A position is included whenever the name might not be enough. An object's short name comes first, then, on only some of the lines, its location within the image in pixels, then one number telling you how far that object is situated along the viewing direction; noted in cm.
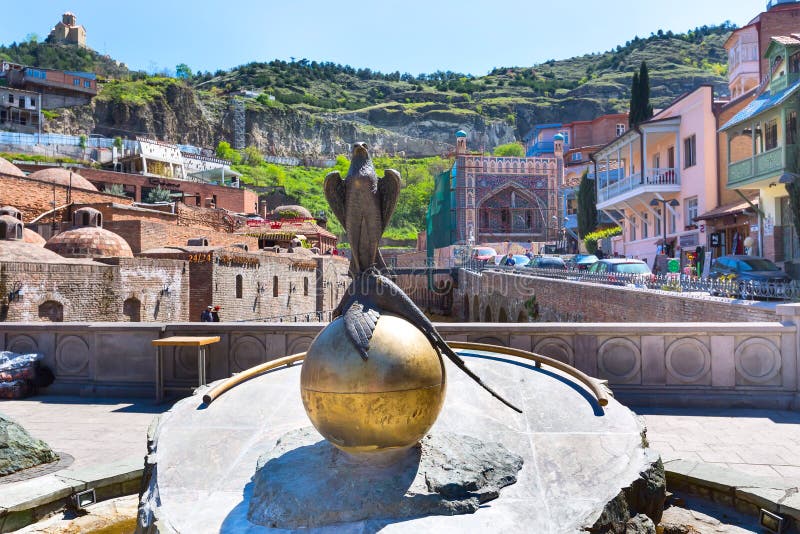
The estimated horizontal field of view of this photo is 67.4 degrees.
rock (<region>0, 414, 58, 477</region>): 555
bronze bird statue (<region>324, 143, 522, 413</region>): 425
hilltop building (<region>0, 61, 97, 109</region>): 7275
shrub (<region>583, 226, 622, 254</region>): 4050
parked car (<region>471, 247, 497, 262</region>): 4165
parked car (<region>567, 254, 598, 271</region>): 2841
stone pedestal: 369
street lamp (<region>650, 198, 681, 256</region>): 2850
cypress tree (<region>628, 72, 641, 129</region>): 4516
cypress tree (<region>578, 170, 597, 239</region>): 4378
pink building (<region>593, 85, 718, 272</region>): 2628
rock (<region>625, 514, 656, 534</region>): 389
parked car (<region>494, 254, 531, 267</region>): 3506
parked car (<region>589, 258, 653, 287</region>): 2099
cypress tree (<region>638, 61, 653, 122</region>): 4475
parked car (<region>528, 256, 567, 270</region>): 3083
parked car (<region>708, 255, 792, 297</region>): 1596
